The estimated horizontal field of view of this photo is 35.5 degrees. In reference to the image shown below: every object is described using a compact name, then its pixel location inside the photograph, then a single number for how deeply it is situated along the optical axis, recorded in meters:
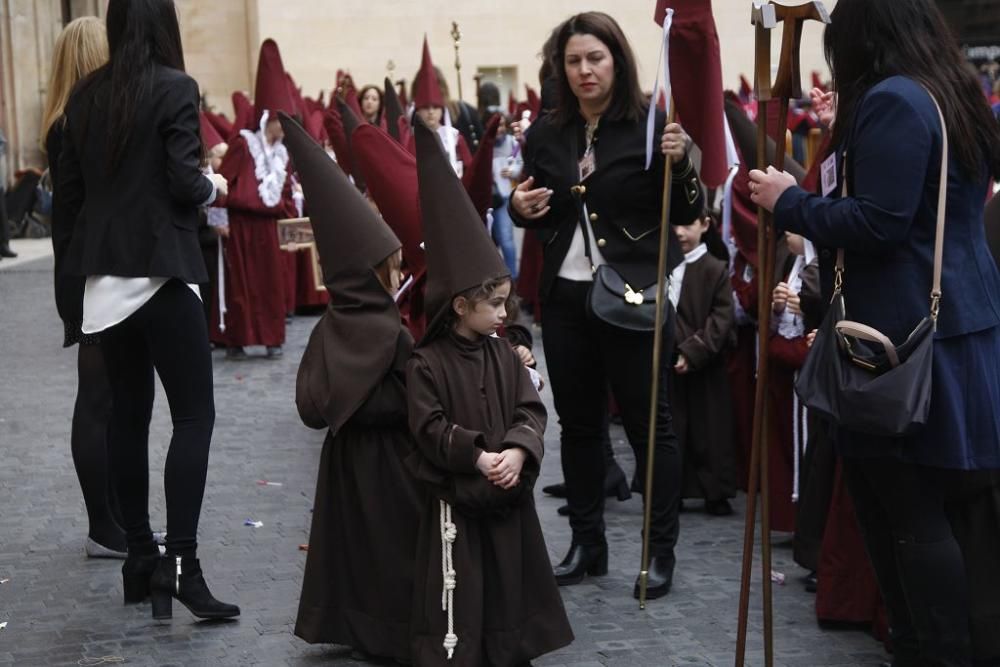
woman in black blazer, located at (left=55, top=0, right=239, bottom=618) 5.02
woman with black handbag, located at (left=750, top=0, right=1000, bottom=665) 3.96
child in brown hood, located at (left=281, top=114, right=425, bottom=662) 4.81
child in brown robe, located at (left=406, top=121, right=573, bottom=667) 4.54
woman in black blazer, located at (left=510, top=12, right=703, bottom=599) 5.52
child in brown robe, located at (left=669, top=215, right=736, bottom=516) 6.86
